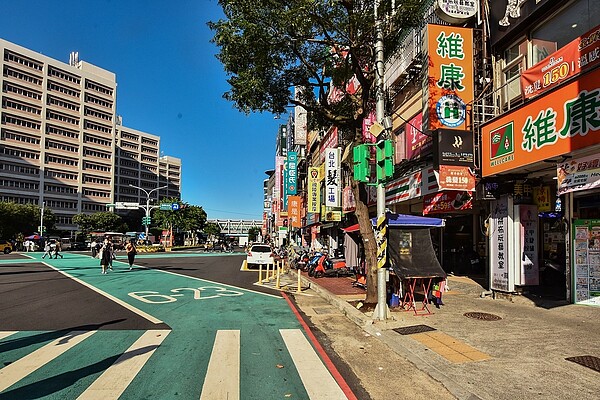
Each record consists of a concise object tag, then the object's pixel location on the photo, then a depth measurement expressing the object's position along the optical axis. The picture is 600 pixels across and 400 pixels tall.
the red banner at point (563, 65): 8.91
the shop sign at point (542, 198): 11.34
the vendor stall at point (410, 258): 10.20
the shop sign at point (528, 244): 11.35
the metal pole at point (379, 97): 9.52
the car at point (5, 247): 46.53
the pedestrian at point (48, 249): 34.91
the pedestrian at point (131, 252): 23.22
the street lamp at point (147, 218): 56.56
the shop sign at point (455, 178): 11.65
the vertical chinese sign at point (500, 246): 11.49
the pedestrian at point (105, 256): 21.03
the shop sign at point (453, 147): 11.89
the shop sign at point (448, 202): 12.98
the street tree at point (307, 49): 10.41
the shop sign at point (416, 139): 15.28
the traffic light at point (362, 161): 9.74
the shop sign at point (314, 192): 33.62
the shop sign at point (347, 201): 25.25
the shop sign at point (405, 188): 15.66
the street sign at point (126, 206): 58.65
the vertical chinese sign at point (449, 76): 12.60
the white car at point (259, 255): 25.98
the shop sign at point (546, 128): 8.35
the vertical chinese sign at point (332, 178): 27.09
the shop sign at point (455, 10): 12.83
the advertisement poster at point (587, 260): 9.76
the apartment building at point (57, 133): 85.69
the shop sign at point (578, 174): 8.30
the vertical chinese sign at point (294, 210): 45.63
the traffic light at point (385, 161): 9.39
